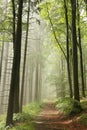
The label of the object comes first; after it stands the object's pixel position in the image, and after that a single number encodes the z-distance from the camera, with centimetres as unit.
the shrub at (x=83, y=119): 1061
